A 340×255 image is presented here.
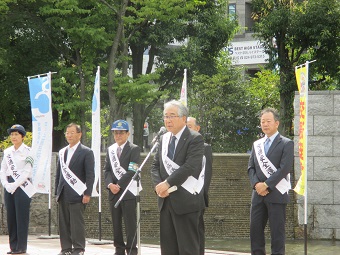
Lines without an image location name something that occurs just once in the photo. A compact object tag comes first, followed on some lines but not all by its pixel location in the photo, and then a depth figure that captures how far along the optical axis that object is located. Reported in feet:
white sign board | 163.32
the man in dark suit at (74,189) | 35.65
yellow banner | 36.76
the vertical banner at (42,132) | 45.62
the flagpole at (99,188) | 45.11
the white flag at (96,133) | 44.86
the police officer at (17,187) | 37.22
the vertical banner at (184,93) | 50.51
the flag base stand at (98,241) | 43.38
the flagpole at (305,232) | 34.93
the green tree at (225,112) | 104.37
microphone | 28.60
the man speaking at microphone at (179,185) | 25.70
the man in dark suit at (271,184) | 31.12
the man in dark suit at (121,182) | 35.53
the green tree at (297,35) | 81.41
